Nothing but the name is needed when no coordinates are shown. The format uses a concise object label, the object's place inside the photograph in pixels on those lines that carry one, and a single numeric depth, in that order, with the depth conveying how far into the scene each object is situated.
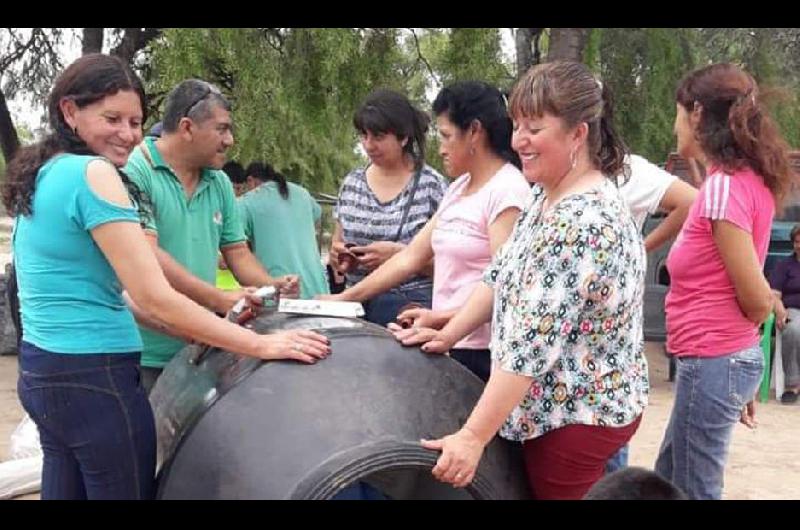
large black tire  2.39
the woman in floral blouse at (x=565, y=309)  2.32
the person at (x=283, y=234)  4.95
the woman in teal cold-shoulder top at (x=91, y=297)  2.52
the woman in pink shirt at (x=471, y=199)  3.08
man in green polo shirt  3.37
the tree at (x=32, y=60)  9.12
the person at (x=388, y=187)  4.30
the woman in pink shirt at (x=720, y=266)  2.94
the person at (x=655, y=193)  3.58
